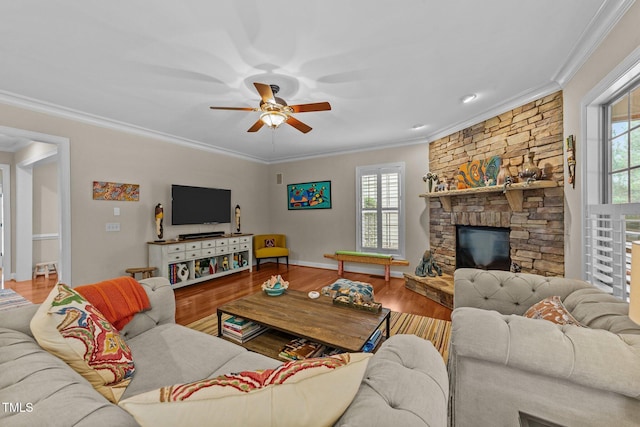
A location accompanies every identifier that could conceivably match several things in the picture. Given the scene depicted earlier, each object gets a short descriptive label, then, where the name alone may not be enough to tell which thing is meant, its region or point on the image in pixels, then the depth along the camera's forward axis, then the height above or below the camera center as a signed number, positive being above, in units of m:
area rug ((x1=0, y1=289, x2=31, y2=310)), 3.40 -1.18
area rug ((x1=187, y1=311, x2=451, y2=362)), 2.46 -1.19
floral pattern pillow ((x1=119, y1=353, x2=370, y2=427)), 0.57 -0.44
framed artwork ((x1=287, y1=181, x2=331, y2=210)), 5.48 +0.40
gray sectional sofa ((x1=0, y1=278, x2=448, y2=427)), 0.63 -0.51
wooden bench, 4.31 -0.82
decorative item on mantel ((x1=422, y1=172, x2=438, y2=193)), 4.09 +0.53
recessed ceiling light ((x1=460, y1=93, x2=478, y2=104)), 2.83 +1.29
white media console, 3.87 -0.73
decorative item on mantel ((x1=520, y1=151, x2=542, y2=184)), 2.65 +0.43
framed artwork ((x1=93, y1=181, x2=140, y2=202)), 3.44 +0.33
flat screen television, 4.28 +0.16
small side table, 3.59 -0.80
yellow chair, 5.42 -0.73
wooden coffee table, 1.73 -0.82
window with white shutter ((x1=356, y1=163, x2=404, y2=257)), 4.73 +0.08
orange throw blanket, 1.47 -0.51
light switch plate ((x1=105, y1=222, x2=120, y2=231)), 3.55 -0.16
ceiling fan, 2.18 +0.96
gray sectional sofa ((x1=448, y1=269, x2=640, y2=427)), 0.90 -0.59
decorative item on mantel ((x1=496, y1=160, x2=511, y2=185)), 2.94 +0.45
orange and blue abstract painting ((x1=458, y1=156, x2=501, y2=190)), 3.20 +0.53
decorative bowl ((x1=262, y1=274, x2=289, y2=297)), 2.51 -0.73
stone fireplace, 2.54 +0.22
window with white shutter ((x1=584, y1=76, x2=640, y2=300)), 1.67 +0.09
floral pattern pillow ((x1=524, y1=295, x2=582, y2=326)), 1.27 -0.53
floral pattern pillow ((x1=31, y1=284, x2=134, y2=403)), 1.04 -0.54
